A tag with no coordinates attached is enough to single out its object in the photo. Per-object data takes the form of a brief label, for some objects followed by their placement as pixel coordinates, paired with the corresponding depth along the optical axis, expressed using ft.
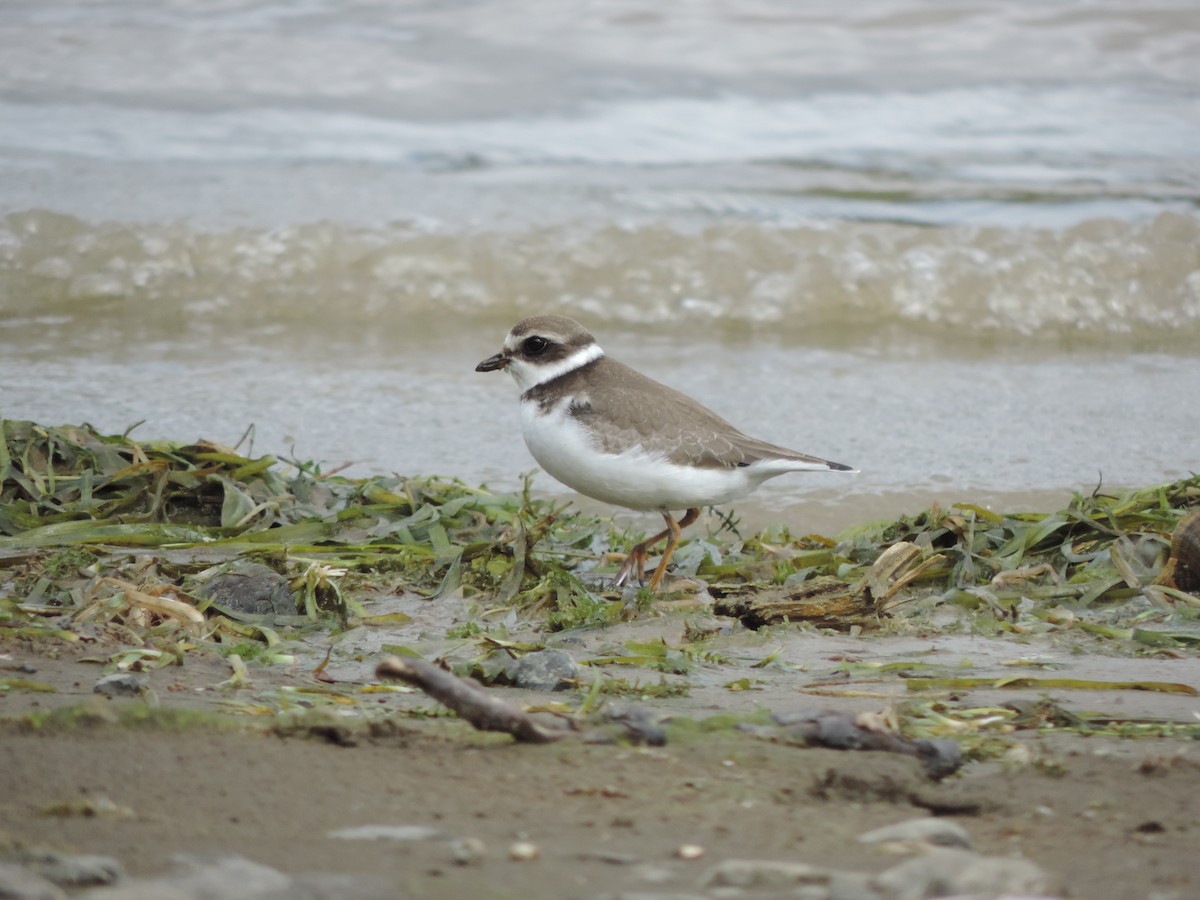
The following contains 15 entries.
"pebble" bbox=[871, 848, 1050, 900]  13.38
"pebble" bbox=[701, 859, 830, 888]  13.65
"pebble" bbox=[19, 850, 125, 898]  12.68
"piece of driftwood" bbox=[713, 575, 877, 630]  27.63
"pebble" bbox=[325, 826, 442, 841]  14.51
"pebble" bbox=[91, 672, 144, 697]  20.61
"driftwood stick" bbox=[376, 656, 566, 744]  17.06
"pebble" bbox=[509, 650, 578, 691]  22.53
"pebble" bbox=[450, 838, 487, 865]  13.97
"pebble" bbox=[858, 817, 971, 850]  14.87
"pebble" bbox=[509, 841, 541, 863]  14.14
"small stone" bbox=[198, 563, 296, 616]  27.45
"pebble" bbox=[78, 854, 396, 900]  12.41
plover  31.50
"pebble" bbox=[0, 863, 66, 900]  12.04
